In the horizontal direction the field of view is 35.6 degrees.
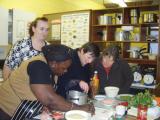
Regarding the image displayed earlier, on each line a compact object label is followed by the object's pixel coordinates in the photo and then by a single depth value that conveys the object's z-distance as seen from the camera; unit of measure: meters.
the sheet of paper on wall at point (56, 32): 5.50
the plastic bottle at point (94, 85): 2.26
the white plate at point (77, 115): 1.47
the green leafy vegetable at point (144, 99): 1.73
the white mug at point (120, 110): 1.68
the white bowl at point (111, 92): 2.23
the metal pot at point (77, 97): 1.80
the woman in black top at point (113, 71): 2.77
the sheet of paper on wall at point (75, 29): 5.09
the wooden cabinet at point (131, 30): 4.49
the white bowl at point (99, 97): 2.20
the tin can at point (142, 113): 1.65
